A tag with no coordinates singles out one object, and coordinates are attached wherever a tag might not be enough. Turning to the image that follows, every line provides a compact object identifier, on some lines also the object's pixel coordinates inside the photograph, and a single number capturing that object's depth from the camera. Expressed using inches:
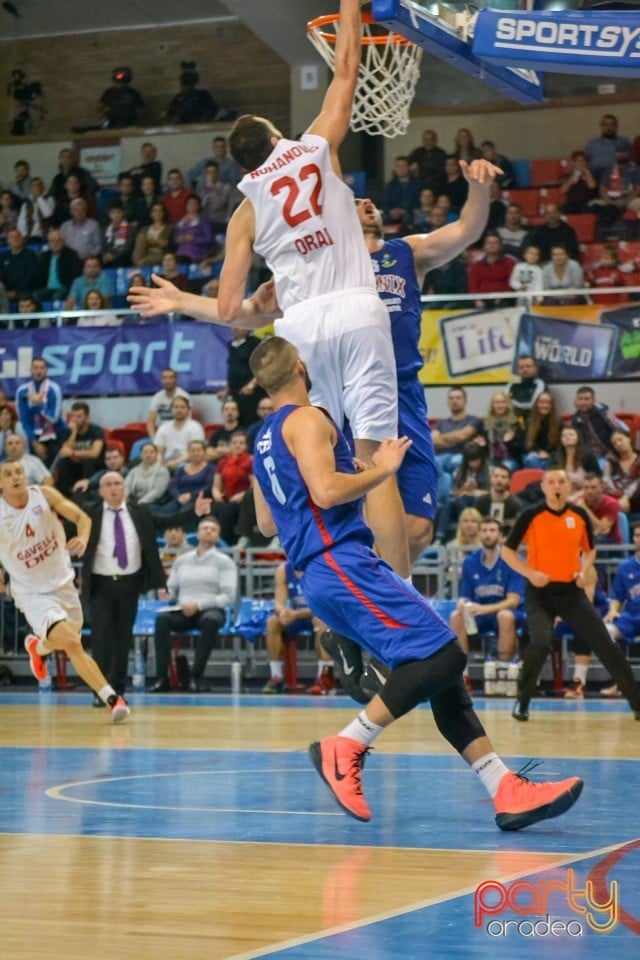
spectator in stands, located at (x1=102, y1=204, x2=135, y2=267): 929.5
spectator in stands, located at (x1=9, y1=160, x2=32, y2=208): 1034.1
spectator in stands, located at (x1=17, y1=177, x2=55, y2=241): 991.6
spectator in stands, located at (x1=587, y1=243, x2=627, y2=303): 788.0
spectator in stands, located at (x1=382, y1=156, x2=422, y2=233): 868.6
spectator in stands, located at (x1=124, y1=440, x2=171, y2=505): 764.6
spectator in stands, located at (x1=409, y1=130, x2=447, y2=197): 871.7
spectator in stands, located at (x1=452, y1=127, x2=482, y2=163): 880.3
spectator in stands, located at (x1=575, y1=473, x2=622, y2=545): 654.5
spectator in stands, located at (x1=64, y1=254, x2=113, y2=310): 904.9
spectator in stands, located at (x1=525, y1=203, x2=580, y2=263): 799.1
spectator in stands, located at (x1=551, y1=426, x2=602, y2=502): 673.0
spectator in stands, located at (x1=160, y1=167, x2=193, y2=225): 942.4
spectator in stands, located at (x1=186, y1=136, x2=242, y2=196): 943.7
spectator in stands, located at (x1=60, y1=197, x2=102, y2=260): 956.6
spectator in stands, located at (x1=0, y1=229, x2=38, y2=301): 944.9
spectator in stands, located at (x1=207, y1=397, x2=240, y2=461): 758.1
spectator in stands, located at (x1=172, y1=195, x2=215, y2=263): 899.4
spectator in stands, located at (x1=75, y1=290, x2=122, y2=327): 861.2
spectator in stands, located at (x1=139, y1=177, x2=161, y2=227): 953.5
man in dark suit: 608.7
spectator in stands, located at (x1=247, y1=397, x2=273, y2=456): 749.9
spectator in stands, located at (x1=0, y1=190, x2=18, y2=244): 1007.6
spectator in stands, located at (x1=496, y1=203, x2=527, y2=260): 821.9
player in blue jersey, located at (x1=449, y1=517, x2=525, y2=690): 633.6
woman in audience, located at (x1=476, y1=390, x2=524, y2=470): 718.5
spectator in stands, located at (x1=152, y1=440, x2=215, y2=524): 746.2
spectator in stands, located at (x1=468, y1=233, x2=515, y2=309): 794.2
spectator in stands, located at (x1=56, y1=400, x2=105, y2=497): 790.5
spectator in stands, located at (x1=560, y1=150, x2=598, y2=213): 854.5
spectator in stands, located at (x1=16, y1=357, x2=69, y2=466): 810.2
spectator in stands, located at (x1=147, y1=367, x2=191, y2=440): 804.0
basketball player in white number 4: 537.0
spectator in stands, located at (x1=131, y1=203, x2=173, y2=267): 917.8
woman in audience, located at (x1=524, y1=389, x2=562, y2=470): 709.3
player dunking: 271.9
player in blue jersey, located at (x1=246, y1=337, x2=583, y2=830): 243.1
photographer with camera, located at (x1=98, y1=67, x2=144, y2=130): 1072.8
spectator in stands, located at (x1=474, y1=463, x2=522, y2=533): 668.7
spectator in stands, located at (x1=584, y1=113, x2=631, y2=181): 867.4
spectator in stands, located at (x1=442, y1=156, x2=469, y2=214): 861.2
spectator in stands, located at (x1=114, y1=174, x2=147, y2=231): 953.5
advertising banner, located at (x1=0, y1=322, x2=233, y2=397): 819.4
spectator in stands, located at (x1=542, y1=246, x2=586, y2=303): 776.3
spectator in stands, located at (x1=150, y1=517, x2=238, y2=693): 676.1
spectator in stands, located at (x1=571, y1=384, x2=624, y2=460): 701.9
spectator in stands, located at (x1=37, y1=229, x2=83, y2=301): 931.3
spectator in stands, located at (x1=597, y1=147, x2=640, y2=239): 836.6
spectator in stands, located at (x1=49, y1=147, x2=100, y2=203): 1000.5
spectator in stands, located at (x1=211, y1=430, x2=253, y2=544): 726.5
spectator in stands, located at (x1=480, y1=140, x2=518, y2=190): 850.1
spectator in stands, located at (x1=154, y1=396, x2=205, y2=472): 783.1
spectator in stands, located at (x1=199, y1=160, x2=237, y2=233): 924.0
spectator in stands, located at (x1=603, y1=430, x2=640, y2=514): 679.1
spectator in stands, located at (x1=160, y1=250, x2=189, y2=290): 861.2
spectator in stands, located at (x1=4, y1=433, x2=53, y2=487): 748.5
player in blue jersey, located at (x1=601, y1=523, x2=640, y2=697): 613.3
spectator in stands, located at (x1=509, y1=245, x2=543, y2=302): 781.3
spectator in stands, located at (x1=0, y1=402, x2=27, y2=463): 805.2
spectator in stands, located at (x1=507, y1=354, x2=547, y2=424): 727.1
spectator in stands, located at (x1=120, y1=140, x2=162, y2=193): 979.3
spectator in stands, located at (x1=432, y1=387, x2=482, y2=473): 722.2
